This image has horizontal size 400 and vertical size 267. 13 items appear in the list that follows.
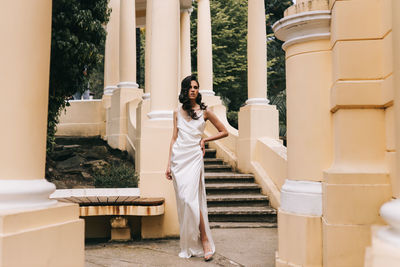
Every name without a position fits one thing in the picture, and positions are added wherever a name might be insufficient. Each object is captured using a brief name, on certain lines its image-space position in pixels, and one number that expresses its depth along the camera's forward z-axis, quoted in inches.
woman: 184.4
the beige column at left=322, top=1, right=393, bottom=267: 133.9
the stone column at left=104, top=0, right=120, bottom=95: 587.5
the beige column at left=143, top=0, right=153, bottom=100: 451.6
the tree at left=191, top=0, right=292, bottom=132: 864.3
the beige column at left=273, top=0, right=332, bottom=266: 148.7
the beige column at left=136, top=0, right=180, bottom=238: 235.1
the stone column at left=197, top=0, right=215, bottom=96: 514.0
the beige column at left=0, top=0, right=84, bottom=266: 102.6
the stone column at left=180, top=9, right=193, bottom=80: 560.4
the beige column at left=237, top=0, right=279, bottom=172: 361.4
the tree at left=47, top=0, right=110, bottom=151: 365.7
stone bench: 219.1
